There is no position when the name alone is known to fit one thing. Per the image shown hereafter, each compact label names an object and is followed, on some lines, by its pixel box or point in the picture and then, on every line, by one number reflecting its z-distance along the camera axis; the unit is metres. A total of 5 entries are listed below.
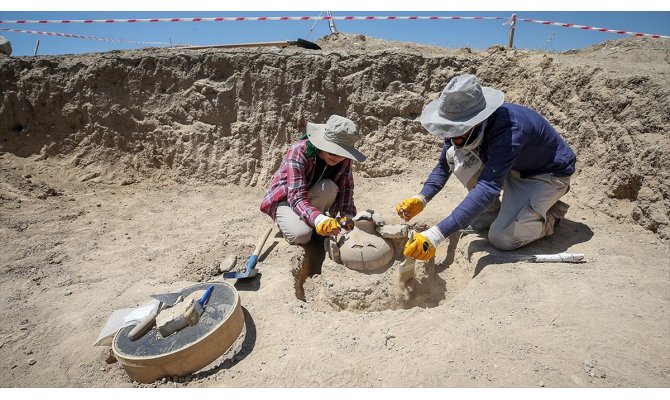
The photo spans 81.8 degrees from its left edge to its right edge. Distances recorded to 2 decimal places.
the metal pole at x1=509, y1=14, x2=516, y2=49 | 6.22
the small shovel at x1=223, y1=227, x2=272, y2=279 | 3.00
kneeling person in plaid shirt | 3.10
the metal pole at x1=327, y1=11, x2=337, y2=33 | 7.69
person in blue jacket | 2.66
